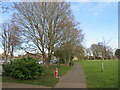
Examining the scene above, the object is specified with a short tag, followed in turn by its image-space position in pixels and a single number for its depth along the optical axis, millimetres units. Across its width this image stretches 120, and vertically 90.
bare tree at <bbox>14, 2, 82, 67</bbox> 11699
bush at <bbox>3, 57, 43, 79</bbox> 6622
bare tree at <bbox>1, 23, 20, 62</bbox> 11887
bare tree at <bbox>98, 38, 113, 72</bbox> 11975
